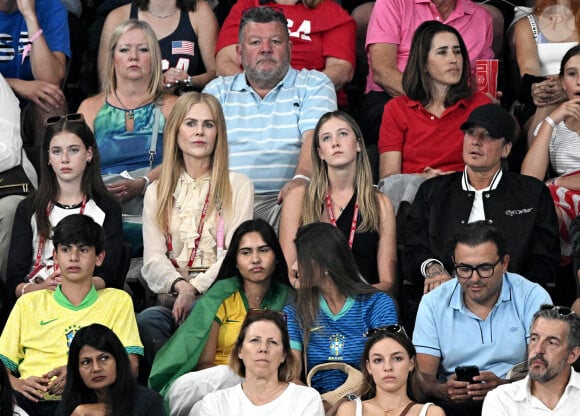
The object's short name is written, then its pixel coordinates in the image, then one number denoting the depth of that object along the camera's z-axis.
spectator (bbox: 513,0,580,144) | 17.84
